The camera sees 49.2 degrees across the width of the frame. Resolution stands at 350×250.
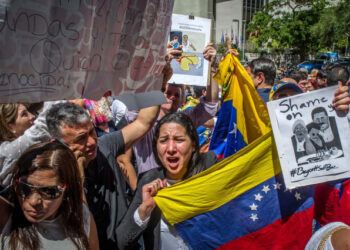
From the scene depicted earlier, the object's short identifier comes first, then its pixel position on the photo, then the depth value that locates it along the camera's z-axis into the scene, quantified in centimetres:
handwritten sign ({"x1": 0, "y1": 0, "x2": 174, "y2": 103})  161
